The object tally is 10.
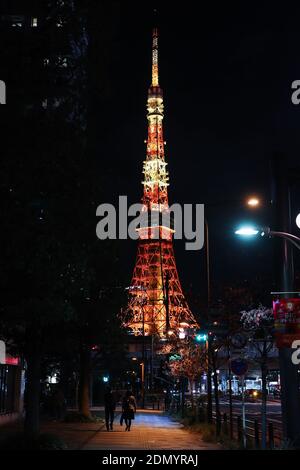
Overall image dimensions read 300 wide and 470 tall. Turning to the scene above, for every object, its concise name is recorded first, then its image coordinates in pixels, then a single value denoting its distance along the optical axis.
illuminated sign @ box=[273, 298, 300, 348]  14.41
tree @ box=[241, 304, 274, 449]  19.98
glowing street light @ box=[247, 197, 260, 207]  15.75
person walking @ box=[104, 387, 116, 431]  24.63
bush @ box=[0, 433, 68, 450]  14.48
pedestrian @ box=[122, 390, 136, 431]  24.91
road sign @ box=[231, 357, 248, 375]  15.73
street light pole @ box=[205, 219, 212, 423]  25.27
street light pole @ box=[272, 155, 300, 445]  14.64
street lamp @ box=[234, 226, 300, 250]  13.46
